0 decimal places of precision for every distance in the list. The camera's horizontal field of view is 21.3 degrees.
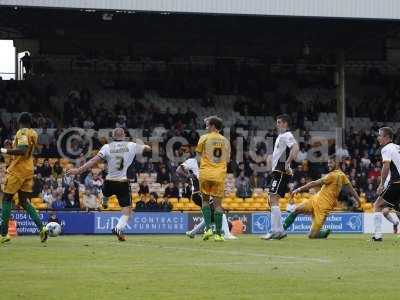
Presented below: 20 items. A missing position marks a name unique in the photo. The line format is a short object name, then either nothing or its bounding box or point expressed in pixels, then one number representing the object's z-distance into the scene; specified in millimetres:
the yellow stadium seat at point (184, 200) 36344
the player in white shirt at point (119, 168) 19328
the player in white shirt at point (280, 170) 19938
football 21108
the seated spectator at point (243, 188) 37594
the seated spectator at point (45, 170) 35969
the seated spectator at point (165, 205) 34531
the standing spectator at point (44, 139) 38969
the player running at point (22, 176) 18117
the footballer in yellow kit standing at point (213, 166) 19234
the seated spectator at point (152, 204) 34500
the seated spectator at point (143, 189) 35594
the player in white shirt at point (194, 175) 23859
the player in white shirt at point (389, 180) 20109
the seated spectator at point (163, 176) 38000
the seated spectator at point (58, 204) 33469
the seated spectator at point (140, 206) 34281
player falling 21797
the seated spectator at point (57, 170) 36178
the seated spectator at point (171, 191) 36469
